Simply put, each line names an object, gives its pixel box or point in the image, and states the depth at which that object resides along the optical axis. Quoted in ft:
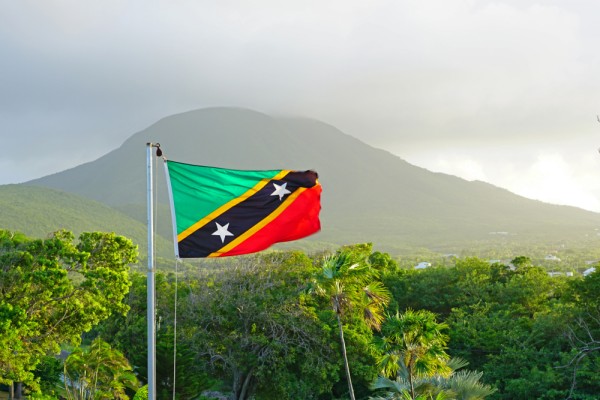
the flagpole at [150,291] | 32.76
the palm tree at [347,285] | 76.95
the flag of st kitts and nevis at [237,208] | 36.78
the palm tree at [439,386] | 61.10
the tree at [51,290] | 69.87
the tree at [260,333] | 99.71
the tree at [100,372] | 84.02
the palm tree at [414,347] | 65.57
